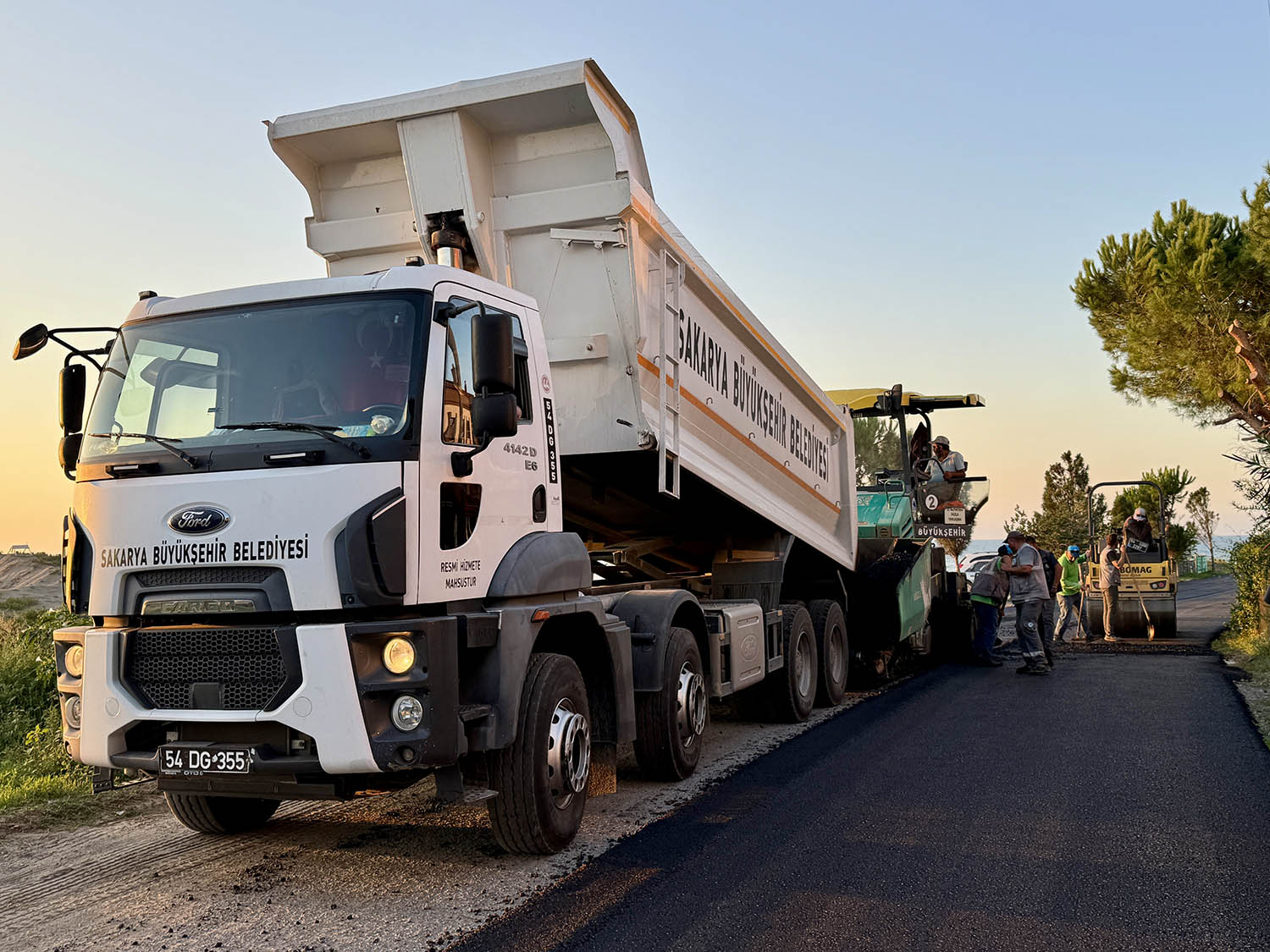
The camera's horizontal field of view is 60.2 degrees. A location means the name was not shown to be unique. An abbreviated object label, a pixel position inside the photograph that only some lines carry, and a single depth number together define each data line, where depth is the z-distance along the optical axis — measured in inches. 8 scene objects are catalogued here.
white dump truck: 170.6
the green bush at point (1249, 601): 534.8
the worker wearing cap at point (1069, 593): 661.9
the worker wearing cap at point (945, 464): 494.0
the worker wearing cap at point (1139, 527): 676.7
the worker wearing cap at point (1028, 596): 484.1
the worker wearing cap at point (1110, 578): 650.2
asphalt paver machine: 438.6
